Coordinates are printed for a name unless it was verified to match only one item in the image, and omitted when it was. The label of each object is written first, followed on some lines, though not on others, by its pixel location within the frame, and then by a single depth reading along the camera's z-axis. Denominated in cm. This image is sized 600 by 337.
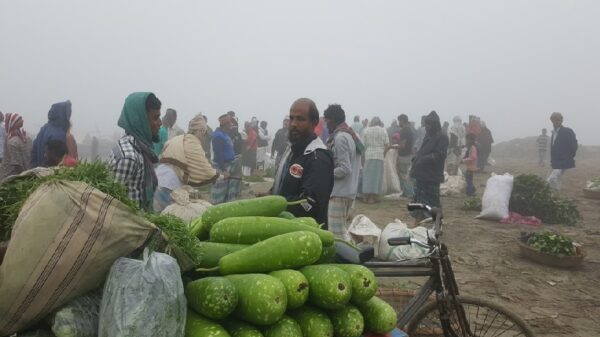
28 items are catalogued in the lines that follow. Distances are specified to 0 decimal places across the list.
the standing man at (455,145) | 1551
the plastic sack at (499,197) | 980
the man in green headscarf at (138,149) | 315
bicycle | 319
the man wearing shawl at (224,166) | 814
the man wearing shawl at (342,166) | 569
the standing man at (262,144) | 1961
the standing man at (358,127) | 1603
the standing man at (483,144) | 1792
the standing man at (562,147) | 1163
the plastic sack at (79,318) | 134
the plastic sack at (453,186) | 1368
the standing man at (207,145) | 1590
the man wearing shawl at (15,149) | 673
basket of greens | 665
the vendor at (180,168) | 552
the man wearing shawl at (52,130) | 586
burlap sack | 130
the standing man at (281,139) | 1500
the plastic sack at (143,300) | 130
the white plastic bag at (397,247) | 546
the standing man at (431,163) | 849
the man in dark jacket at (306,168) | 341
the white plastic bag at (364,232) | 611
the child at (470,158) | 1248
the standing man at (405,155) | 1273
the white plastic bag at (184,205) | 498
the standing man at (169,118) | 1070
